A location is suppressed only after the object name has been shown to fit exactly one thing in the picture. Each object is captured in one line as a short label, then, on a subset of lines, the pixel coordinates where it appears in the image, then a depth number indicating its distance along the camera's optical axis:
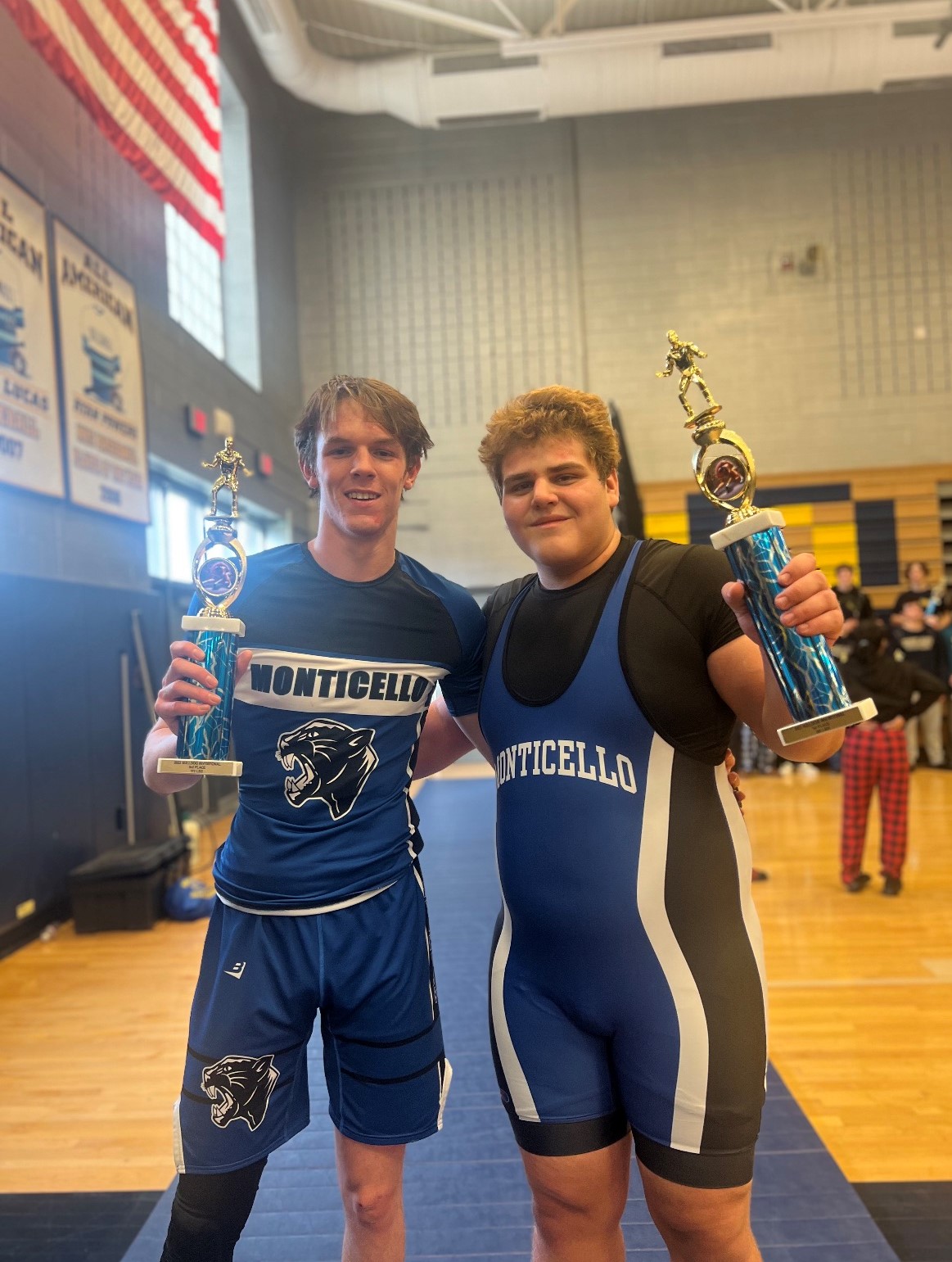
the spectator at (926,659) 8.30
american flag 3.80
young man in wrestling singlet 1.25
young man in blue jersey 1.39
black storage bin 4.41
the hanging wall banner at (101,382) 4.82
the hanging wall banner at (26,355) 4.15
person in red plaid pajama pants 4.50
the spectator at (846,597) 8.28
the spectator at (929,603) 8.56
